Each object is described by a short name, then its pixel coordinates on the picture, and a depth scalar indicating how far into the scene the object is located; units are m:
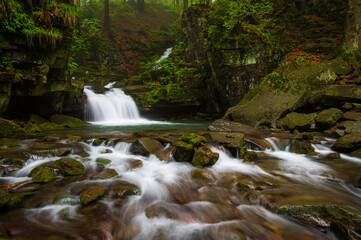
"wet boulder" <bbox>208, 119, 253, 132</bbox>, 7.86
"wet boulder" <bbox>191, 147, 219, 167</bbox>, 4.25
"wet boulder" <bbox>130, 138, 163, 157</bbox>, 4.89
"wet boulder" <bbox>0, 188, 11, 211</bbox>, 2.47
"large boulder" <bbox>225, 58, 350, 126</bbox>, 8.12
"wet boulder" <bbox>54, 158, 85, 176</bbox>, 3.69
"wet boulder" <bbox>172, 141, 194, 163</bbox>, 4.43
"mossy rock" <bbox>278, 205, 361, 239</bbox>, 2.00
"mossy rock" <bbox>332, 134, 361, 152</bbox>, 4.70
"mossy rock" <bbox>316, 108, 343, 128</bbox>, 6.65
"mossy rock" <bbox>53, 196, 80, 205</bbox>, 2.84
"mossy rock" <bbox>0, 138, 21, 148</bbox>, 4.71
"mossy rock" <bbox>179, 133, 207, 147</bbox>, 4.57
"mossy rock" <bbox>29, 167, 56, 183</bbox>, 3.33
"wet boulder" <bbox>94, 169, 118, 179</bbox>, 3.67
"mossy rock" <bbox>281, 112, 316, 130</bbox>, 7.05
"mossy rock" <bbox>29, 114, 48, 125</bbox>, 8.58
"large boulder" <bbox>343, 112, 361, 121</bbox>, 6.28
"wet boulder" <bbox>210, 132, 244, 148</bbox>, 5.05
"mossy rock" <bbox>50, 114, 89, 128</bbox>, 9.12
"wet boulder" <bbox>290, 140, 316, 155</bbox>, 5.07
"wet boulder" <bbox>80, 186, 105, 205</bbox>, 2.79
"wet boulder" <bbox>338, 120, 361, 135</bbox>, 5.44
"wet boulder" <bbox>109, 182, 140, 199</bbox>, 3.06
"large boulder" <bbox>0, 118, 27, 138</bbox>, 5.70
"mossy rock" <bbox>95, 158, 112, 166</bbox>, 4.30
